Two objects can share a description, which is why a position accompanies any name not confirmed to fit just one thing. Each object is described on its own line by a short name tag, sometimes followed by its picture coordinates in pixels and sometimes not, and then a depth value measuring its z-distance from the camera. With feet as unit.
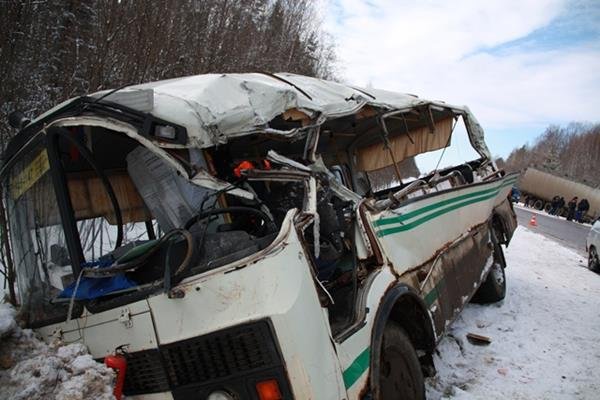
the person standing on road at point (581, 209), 102.17
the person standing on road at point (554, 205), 118.90
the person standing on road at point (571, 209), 105.50
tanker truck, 111.59
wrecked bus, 7.19
